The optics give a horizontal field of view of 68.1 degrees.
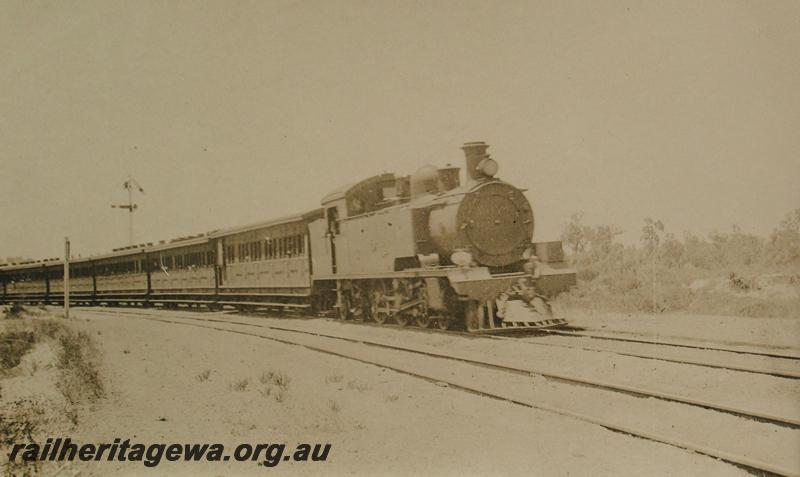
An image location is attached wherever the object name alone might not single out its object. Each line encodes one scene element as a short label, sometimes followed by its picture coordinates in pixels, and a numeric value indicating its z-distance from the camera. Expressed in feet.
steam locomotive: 34.96
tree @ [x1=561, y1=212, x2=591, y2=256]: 107.14
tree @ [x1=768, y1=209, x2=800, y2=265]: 52.87
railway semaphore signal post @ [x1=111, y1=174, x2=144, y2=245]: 46.14
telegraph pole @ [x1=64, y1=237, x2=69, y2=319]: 54.90
